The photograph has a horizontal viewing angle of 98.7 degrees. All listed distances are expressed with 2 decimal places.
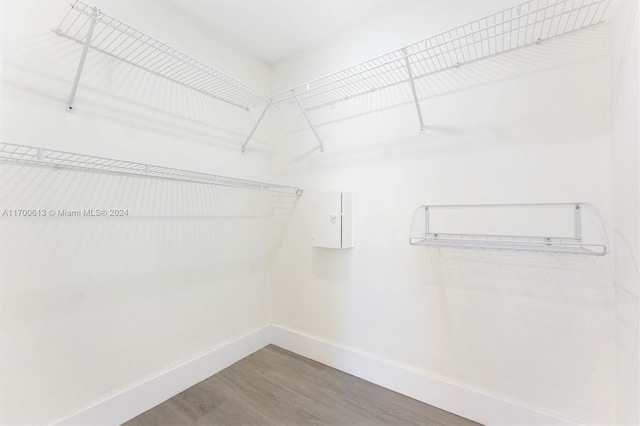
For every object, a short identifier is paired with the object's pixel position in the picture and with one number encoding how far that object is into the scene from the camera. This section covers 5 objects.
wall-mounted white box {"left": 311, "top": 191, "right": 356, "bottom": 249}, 1.82
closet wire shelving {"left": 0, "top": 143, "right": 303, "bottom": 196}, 1.12
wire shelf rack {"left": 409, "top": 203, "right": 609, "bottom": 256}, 1.15
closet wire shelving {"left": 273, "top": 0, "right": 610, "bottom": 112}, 1.22
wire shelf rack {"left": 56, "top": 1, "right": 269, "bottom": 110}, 1.29
